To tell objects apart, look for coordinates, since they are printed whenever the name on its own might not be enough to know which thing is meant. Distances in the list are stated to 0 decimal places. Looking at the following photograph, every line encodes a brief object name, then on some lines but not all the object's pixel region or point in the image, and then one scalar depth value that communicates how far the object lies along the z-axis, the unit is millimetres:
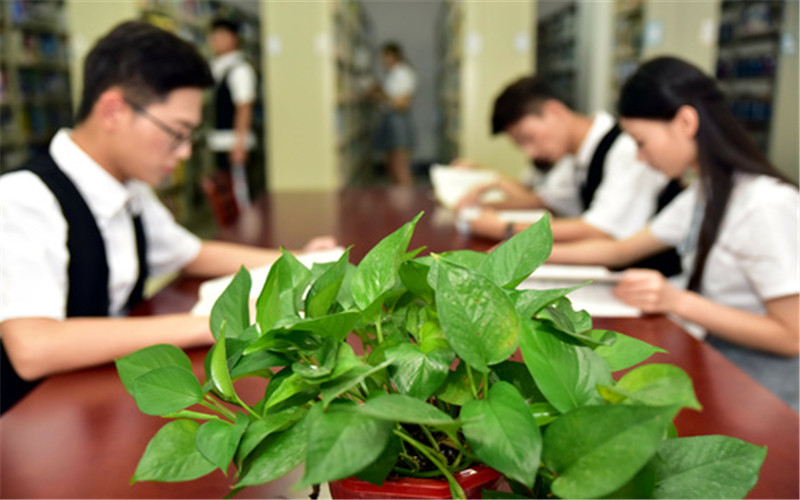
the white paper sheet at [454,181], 2473
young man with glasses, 994
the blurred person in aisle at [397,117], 6871
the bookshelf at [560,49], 6742
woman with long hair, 1229
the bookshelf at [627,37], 4992
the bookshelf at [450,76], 5594
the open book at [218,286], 1166
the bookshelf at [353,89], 5496
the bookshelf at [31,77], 4434
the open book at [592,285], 1178
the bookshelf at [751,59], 5227
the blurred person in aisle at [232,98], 4543
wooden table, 626
